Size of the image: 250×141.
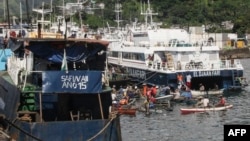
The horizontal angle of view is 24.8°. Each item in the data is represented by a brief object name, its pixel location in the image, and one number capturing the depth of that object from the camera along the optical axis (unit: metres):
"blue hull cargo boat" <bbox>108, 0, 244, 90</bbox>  57.25
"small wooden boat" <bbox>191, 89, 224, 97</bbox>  53.71
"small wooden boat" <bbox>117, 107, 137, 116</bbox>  43.78
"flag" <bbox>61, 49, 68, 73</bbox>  25.63
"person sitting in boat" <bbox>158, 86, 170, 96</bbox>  50.91
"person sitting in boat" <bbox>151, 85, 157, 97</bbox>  50.13
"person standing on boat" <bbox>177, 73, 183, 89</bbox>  55.41
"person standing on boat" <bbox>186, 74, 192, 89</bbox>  56.00
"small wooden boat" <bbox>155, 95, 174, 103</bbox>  48.47
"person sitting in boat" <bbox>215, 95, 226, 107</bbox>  44.99
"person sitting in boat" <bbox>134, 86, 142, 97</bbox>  52.22
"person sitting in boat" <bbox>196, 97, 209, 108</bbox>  44.16
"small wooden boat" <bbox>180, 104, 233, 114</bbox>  44.09
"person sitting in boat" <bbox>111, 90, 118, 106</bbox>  45.34
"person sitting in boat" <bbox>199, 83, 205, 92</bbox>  54.75
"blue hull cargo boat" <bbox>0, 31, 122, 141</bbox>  23.81
